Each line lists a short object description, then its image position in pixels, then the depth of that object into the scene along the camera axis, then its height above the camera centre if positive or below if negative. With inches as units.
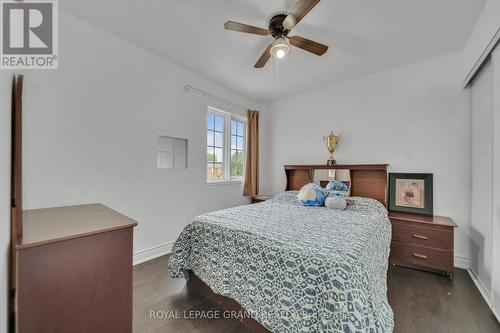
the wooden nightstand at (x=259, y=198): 155.7 -24.0
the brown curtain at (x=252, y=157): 156.8 +6.8
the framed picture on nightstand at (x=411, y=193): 106.4 -13.9
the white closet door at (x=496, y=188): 64.5 -6.9
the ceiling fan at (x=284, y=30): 64.7 +47.3
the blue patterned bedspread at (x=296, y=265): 44.2 -26.5
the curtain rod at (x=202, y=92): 120.3 +45.0
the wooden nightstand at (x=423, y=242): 89.4 -34.3
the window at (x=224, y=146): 139.6 +14.1
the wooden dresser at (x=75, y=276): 36.1 -21.4
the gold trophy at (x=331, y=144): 134.4 +14.5
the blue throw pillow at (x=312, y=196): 111.0 -16.1
